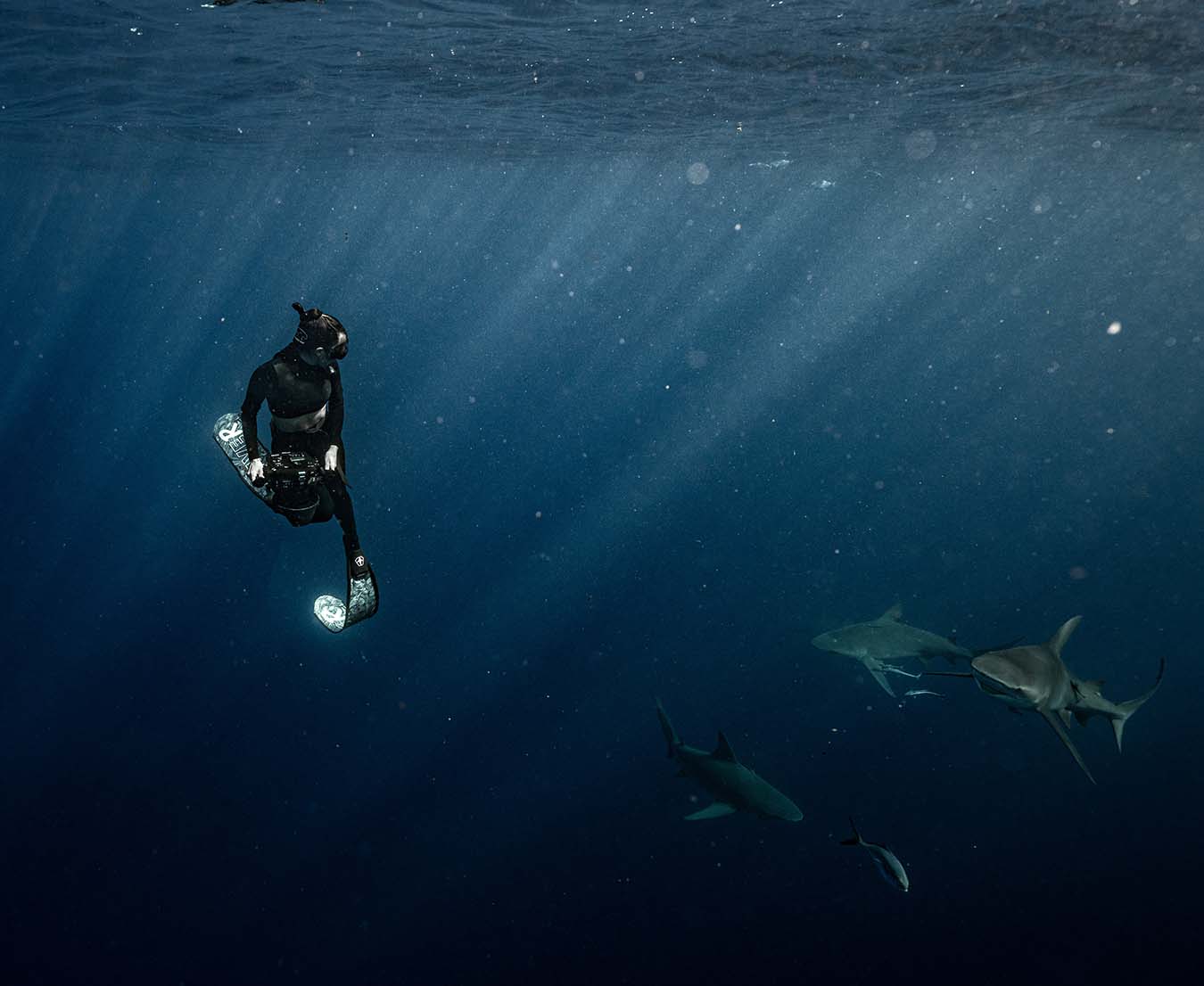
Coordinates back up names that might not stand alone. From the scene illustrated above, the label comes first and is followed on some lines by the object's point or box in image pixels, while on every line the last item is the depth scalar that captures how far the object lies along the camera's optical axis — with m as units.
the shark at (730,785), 7.92
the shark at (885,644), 9.10
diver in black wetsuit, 5.07
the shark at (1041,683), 5.06
